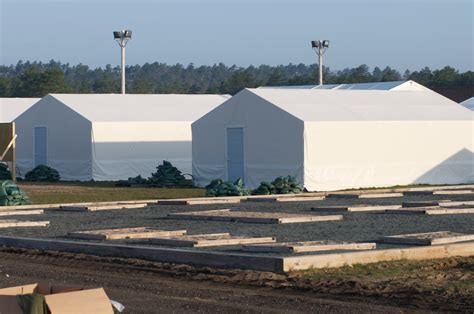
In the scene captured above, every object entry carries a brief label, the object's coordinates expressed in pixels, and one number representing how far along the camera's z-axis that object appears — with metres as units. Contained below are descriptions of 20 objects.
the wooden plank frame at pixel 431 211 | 22.50
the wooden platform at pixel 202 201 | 26.69
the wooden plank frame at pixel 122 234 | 17.48
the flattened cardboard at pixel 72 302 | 7.34
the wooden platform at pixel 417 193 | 30.00
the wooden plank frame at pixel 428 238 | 15.58
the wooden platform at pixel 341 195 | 28.90
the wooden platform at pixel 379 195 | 28.81
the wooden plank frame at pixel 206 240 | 15.99
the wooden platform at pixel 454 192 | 29.62
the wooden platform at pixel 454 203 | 24.60
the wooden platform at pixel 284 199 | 28.12
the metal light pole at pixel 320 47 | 59.75
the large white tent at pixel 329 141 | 33.78
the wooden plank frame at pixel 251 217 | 20.61
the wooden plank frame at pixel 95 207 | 24.48
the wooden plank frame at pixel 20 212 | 23.88
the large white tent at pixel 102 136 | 40.47
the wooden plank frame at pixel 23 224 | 20.67
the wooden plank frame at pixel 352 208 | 23.69
